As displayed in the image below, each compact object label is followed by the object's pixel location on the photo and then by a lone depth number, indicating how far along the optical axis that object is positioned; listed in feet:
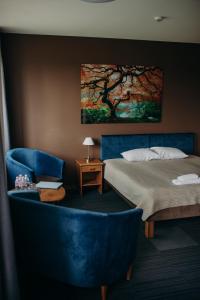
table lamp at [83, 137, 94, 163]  13.75
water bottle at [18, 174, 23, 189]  9.37
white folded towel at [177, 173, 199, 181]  10.09
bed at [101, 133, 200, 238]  9.30
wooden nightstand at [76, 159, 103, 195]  13.64
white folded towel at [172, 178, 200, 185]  9.92
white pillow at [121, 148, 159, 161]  13.87
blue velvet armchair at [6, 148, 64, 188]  12.58
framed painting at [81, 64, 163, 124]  14.30
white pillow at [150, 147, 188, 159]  14.42
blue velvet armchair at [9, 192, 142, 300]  5.90
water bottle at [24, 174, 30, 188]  9.48
